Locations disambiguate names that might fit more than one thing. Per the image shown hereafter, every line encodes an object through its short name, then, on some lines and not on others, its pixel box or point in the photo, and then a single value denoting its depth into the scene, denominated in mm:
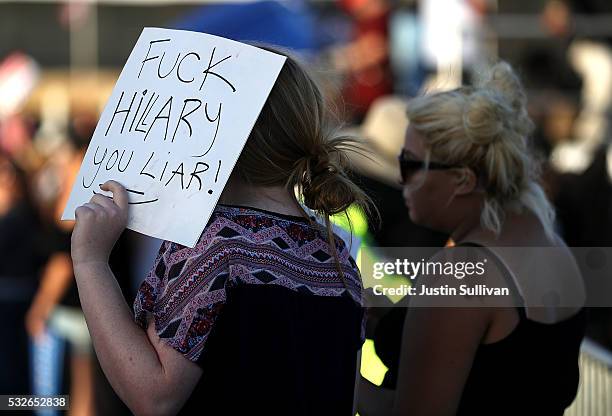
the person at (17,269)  12977
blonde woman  4441
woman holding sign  3355
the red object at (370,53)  15922
